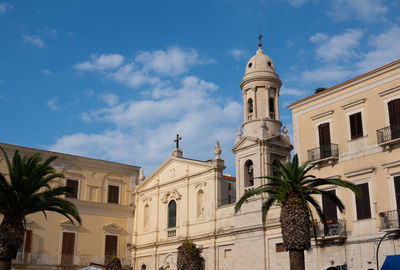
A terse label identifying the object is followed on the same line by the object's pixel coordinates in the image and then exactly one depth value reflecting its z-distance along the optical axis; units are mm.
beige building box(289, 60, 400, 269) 23259
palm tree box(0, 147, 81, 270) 22922
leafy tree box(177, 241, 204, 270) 34938
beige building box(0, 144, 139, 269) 38406
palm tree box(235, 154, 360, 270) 20641
